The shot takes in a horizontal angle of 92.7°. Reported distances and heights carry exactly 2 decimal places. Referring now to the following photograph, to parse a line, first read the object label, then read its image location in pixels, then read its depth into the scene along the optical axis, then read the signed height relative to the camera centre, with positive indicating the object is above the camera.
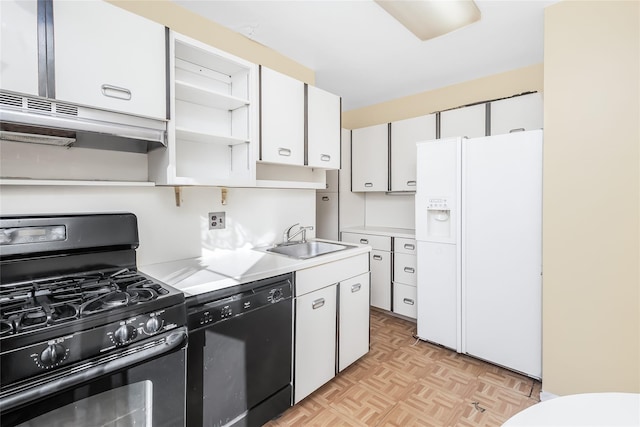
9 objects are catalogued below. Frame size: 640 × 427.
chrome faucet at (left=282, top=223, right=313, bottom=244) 2.50 -0.20
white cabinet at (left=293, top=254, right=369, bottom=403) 1.82 -0.73
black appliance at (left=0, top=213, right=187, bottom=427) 0.88 -0.38
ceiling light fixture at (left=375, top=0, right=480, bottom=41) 1.83 +1.24
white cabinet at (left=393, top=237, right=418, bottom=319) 3.08 -0.68
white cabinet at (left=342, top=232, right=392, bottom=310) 3.28 -0.63
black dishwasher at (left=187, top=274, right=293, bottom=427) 1.34 -0.70
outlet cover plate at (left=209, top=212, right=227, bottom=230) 2.01 -0.07
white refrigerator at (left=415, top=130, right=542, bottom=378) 2.10 -0.28
